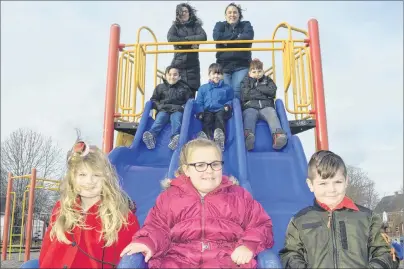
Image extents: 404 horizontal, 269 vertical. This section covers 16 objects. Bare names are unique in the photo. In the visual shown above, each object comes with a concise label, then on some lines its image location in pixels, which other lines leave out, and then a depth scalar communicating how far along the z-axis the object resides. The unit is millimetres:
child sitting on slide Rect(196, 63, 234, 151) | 5406
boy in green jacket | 2328
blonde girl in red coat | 2533
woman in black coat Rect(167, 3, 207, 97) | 7117
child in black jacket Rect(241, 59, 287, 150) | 5145
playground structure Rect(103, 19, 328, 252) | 4340
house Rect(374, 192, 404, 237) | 25303
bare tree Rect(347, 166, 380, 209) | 19066
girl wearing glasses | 2496
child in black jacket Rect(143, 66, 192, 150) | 5539
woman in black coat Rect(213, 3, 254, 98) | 6934
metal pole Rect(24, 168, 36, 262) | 10383
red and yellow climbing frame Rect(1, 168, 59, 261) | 10148
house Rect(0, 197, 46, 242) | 29348
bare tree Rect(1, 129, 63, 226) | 32406
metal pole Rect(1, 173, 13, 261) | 11211
